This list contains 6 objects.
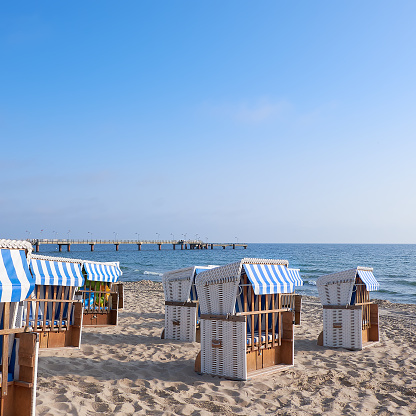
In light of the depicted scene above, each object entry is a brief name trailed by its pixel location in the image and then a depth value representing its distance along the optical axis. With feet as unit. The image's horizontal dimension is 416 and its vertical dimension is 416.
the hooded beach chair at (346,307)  27.89
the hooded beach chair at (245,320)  19.99
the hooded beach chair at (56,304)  23.82
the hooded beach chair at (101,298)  33.45
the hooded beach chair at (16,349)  13.00
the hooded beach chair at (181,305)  29.12
